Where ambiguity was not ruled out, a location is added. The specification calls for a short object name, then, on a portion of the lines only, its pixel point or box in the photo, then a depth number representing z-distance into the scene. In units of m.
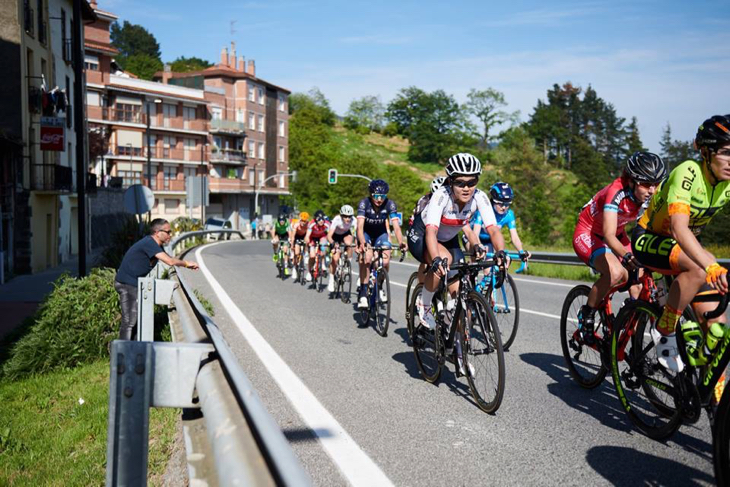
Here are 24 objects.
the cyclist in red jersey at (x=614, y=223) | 5.73
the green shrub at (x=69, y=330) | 9.32
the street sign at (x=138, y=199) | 17.81
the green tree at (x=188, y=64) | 150.12
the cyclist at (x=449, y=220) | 6.24
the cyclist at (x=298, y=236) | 18.12
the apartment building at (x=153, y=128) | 74.55
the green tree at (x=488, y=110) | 164.38
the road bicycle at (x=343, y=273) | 13.64
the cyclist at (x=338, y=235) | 14.05
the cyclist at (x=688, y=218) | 4.27
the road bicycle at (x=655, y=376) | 4.20
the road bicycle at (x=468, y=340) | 5.49
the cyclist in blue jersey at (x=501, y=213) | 10.09
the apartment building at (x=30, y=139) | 26.36
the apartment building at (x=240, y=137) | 89.62
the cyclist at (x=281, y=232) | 20.44
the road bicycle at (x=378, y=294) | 9.64
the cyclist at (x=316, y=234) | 16.72
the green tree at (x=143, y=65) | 140.12
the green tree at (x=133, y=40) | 153.88
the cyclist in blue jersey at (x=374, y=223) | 10.66
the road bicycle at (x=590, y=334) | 5.73
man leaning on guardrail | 9.63
